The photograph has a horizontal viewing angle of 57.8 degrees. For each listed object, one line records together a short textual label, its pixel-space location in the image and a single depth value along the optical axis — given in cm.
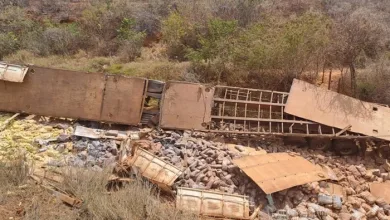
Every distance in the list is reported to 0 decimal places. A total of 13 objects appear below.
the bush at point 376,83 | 958
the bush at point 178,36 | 1330
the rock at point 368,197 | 663
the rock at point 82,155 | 701
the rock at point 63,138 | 754
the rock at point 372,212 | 629
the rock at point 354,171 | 750
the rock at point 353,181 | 716
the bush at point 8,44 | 1416
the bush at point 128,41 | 1358
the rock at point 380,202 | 657
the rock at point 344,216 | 613
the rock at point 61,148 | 726
